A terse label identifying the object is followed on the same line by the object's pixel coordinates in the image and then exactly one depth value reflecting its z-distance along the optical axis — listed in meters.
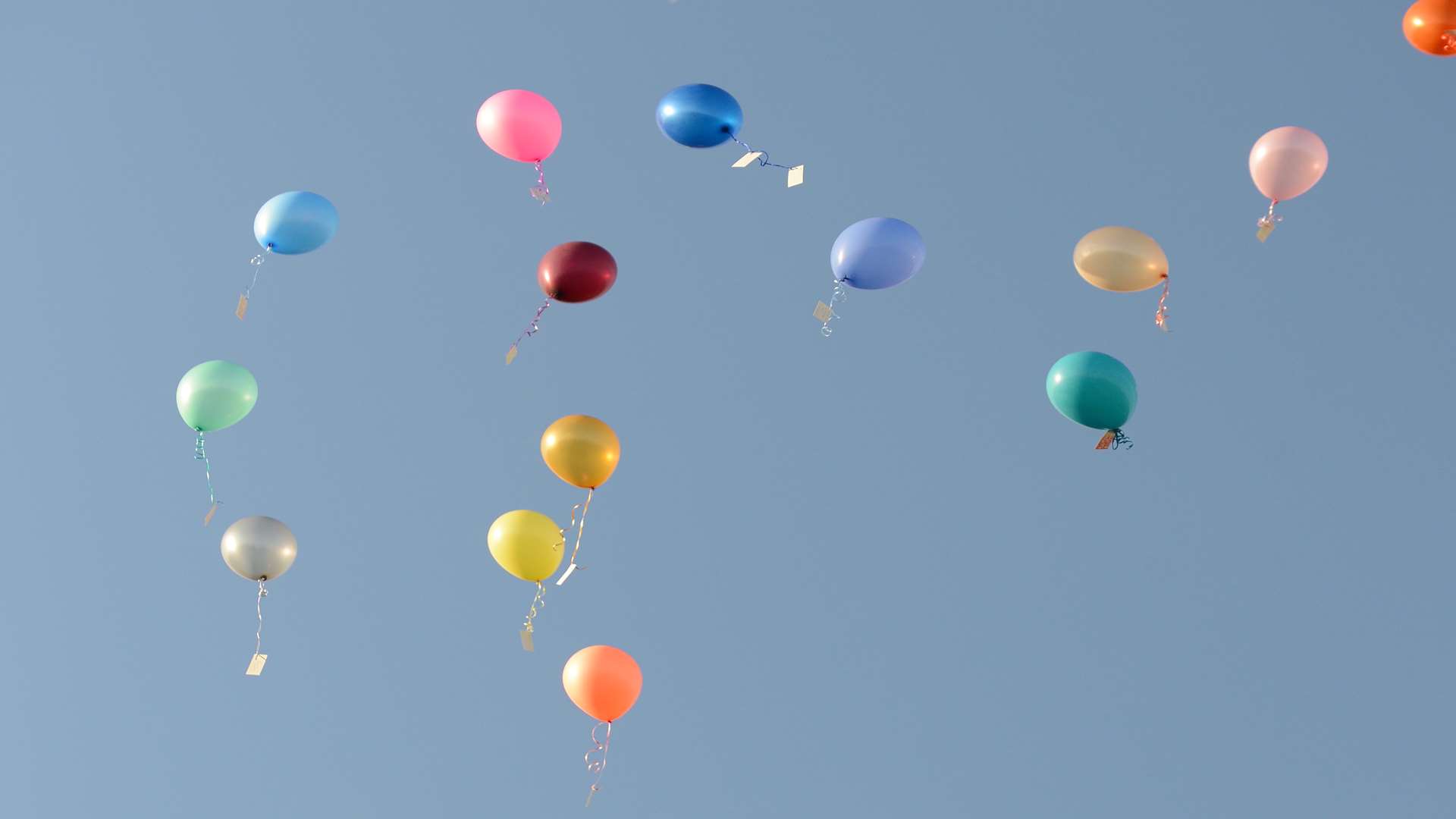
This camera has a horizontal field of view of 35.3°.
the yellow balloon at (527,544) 9.27
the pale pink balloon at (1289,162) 9.20
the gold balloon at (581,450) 9.19
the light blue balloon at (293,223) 9.50
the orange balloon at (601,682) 9.17
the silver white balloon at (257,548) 9.37
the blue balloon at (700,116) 9.38
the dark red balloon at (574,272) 9.30
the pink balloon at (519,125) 9.63
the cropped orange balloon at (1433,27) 9.11
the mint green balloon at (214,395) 9.37
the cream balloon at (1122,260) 9.12
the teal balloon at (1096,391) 8.88
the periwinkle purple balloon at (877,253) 9.17
